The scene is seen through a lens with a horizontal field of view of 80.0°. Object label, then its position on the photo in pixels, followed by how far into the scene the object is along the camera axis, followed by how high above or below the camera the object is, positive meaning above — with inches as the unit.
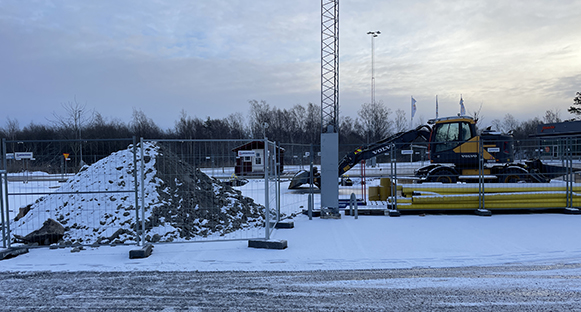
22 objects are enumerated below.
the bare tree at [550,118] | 2869.1 +295.5
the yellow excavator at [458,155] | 573.0 +0.0
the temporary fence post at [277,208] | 374.2 -56.2
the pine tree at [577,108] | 2296.8 +300.8
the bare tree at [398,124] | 2610.7 +243.4
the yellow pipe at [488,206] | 422.0 -63.3
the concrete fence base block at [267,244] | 279.4 -69.7
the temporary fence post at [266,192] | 271.9 -27.3
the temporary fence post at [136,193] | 239.4 -24.7
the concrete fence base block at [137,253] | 257.9 -69.5
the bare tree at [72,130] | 1333.8 +133.9
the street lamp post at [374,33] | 1536.7 +545.8
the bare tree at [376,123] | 2375.7 +238.0
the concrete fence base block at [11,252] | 262.0 -69.6
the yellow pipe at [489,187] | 428.1 -41.7
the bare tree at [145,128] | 2259.5 +229.5
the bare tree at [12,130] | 2151.1 +213.1
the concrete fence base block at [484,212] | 413.1 -70.2
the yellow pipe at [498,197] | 423.2 -53.0
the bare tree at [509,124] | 2960.9 +259.6
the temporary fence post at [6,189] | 256.7 -20.1
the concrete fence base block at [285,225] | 358.6 -70.0
